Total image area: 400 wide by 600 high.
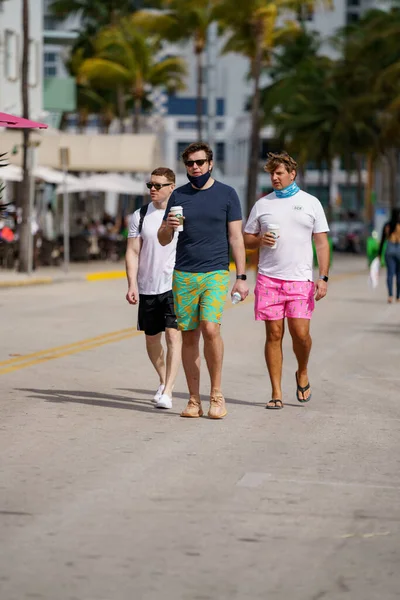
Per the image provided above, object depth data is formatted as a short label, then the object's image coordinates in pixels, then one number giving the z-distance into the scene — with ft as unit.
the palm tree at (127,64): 218.79
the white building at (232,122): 423.64
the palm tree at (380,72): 233.14
